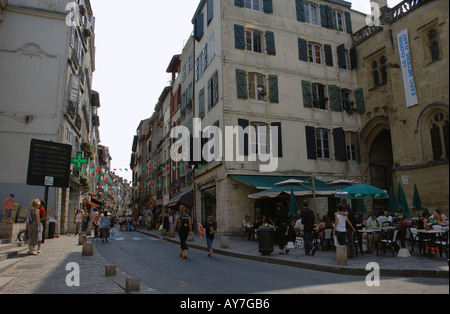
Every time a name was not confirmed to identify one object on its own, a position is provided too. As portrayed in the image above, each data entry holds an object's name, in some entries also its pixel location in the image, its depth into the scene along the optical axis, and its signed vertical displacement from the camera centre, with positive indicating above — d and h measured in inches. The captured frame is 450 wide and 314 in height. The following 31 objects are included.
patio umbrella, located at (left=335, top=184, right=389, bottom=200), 508.4 +29.8
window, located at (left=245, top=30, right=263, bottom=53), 824.9 +416.9
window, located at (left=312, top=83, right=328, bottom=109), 870.4 +297.6
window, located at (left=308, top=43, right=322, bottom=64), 894.4 +414.4
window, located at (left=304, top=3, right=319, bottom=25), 908.0 +523.6
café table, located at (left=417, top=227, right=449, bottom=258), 370.0 -27.8
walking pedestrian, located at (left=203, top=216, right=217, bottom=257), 461.7 -19.4
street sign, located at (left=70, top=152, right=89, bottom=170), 703.1 +121.4
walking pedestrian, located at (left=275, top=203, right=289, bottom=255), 443.5 -14.7
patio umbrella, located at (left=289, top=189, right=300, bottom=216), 538.3 +9.0
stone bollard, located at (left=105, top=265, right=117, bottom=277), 292.7 -43.6
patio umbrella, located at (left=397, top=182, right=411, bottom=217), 477.1 +12.0
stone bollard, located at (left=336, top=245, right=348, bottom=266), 335.4 -41.1
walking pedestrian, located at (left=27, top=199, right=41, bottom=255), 403.7 -5.2
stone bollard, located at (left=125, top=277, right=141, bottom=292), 230.2 -43.8
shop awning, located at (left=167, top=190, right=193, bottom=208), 946.1 +46.6
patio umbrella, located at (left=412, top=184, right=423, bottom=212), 523.6 +14.0
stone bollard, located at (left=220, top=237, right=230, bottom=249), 522.9 -39.7
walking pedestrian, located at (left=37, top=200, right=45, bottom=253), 428.3 +3.5
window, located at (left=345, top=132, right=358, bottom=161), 884.0 +172.4
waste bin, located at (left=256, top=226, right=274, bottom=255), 429.4 -30.7
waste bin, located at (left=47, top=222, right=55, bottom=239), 668.1 -18.6
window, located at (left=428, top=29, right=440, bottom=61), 693.3 +334.5
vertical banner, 730.4 +302.8
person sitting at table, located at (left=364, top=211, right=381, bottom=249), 450.9 -16.3
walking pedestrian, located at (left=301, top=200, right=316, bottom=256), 426.6 -16.0
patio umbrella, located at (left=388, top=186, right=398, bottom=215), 493.0 +11.3
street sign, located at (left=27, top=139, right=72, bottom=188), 515.8 +85.8
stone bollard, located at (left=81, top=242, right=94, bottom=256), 431.5 -37.7
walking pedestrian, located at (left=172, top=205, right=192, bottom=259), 438.6 -12.8
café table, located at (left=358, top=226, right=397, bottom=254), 421.7 -21.2
